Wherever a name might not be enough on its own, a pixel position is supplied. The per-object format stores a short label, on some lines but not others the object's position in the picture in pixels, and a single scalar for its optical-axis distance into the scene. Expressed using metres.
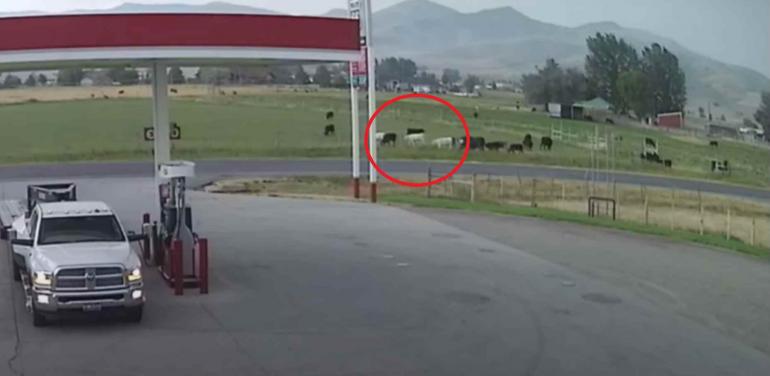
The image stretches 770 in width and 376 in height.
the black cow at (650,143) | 60.34
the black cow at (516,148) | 63.31
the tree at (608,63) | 74.41
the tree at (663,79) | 68.06
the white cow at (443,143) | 65.81
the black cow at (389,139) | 67.31
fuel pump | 18.86
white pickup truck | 15.05
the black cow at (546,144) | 62.45
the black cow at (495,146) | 64.81
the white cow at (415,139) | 67.31
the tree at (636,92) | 68.69
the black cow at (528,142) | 63.78
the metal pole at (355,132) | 35.81
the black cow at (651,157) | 56.91
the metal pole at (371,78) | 34.22
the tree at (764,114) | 62.47
